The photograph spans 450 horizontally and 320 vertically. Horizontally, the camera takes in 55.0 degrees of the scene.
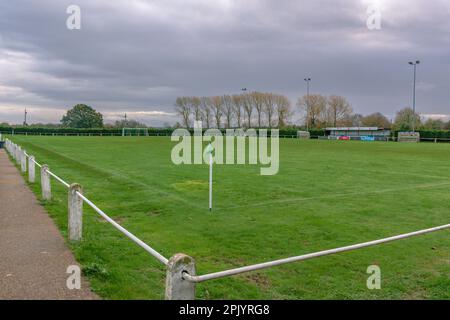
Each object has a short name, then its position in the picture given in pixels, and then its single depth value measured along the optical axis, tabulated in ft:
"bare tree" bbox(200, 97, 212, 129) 395.14
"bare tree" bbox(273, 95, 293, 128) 369.91
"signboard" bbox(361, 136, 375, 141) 236.02
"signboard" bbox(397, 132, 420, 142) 206.08
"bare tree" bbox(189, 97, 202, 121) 392.06
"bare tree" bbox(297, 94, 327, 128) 357.20
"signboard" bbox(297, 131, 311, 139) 267.10
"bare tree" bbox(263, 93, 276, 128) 378.73
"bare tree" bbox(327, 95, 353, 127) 365.61
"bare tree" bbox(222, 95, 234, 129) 393.25
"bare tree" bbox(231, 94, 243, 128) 390.62
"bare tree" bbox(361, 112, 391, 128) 361.71
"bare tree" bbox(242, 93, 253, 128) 389.19
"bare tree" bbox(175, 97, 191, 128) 392.06
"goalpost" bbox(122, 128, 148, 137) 310.45
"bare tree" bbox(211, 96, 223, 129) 393.70
